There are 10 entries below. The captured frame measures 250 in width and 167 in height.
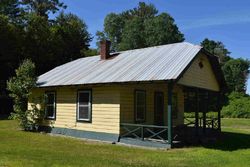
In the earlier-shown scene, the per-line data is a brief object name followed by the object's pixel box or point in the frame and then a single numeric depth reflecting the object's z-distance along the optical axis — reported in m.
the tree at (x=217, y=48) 89.65
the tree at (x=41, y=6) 64.32
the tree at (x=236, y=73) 79.59
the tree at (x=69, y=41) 47.41
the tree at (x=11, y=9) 50.67
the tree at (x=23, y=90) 24.50
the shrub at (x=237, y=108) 47.75
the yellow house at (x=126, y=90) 18.58
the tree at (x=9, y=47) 41.03
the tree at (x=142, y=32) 67.12
